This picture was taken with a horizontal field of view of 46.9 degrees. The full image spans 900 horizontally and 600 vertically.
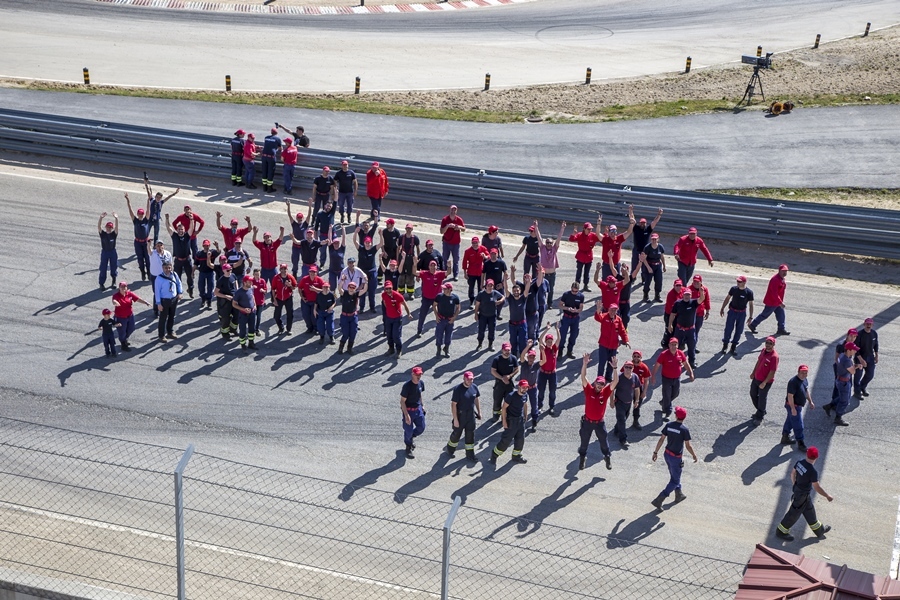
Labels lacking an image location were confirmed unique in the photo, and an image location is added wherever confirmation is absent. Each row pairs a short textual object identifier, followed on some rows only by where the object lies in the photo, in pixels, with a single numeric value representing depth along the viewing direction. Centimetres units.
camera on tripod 2992
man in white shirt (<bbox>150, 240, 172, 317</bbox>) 1800
